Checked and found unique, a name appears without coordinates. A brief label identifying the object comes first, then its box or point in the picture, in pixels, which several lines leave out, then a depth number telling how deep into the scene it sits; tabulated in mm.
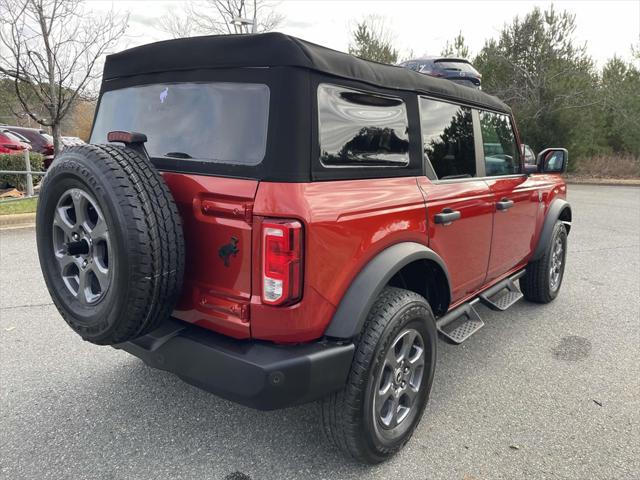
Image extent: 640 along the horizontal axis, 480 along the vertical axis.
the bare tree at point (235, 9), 16344
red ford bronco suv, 1897
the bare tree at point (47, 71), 9094
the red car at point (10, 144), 12338
